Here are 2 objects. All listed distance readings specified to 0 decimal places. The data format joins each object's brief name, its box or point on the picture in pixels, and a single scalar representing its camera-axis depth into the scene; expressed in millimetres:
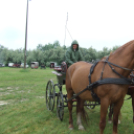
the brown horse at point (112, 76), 2523
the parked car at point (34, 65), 43144
